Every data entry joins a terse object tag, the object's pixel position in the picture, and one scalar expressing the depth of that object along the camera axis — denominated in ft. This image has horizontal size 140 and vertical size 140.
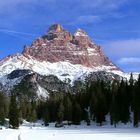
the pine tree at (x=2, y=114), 328.78
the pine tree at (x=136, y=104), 250.18
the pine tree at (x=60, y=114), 360.66
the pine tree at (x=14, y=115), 280.82
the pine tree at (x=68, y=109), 352.22
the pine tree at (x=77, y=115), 342.30
